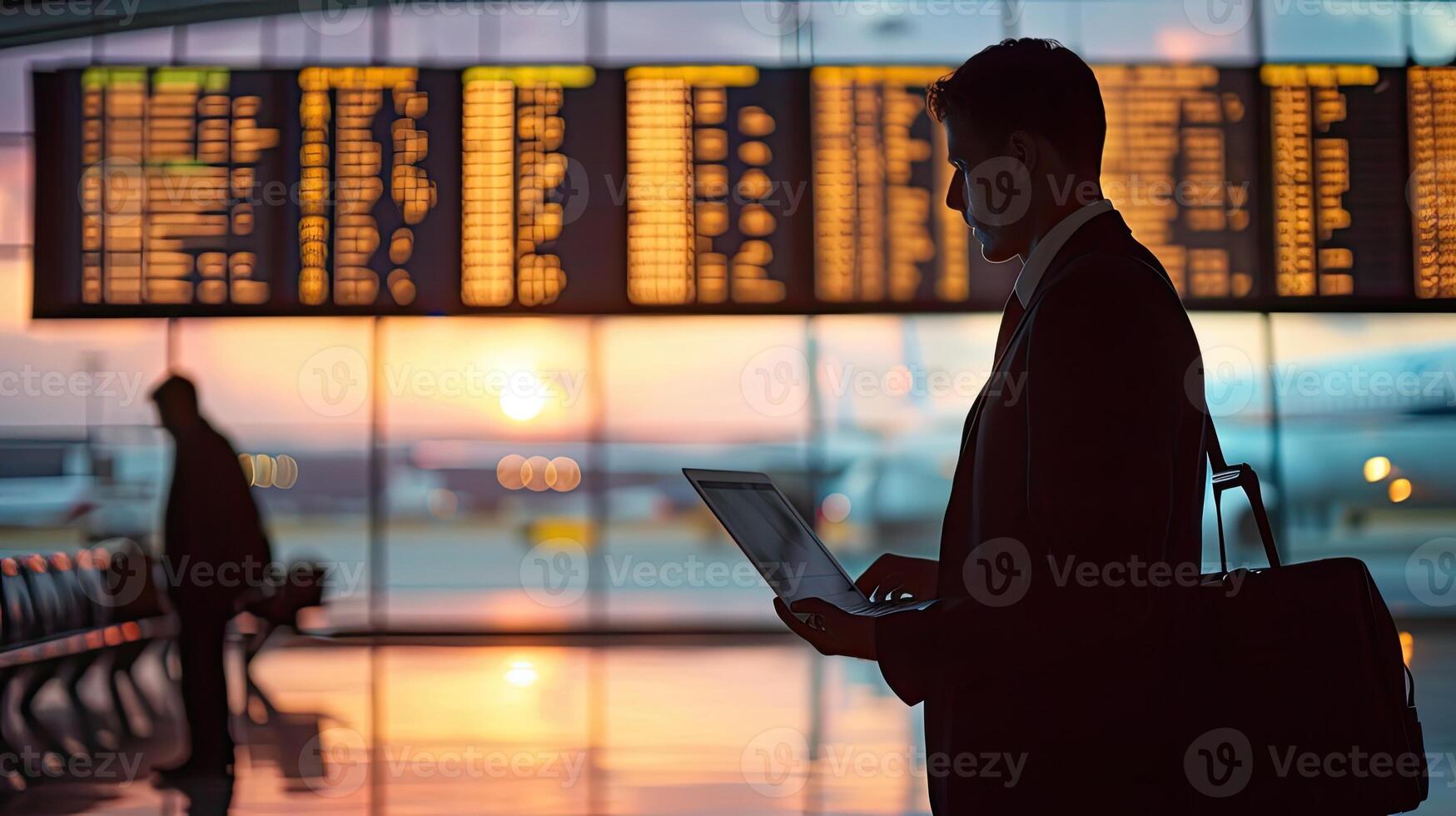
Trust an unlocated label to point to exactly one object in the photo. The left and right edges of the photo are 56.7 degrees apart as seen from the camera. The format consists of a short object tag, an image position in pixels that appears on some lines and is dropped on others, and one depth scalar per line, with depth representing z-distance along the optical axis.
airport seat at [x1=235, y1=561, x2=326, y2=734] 5.18
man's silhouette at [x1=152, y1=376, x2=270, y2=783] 4.33
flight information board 6.45
